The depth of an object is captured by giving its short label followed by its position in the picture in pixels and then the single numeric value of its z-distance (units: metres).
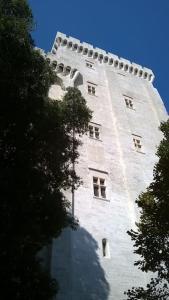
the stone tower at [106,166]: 12.63
